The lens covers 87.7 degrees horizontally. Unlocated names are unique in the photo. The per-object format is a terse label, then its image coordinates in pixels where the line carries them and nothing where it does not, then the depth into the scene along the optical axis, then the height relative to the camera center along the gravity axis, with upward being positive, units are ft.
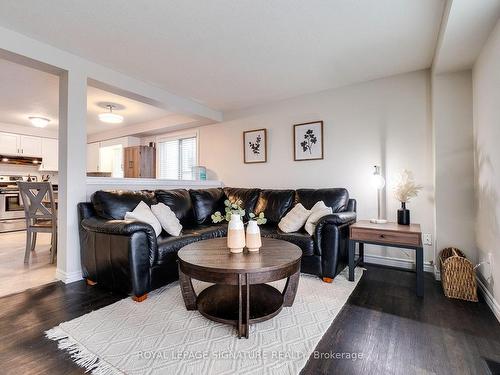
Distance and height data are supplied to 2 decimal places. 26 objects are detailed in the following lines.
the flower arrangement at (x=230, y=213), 6.87 -0.63
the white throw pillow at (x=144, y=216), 8.46 -0.87
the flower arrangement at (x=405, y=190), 8.98 -0.07
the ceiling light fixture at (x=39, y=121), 16.57 +4.52
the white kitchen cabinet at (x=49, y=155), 20.72 +2.86
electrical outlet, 9.87 -1.95
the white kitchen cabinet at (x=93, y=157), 22.03 +2.87
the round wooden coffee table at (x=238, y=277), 5.44 -1.90
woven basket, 7.27 -2.60
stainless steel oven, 17.75 -1.06
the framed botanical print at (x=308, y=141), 12.35 +2.32
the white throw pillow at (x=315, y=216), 9.23 -0.98
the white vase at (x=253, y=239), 6.53 -1.25
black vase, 9.08 -0.97
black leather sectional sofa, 7.27 -1.54
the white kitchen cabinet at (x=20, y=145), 18.48 +3.39
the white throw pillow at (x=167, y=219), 9.11 -1.05
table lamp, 9.55 +0.26
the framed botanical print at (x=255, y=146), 14.07 +2.38
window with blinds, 17.78 +2.25
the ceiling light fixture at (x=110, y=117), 14.03 +3.98
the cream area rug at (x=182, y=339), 4.64 -3.12
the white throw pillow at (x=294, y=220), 9.77 -1.19
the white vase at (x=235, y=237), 6.38 -1.18
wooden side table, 7.58 -1.56
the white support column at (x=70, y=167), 8.62 +0.77
